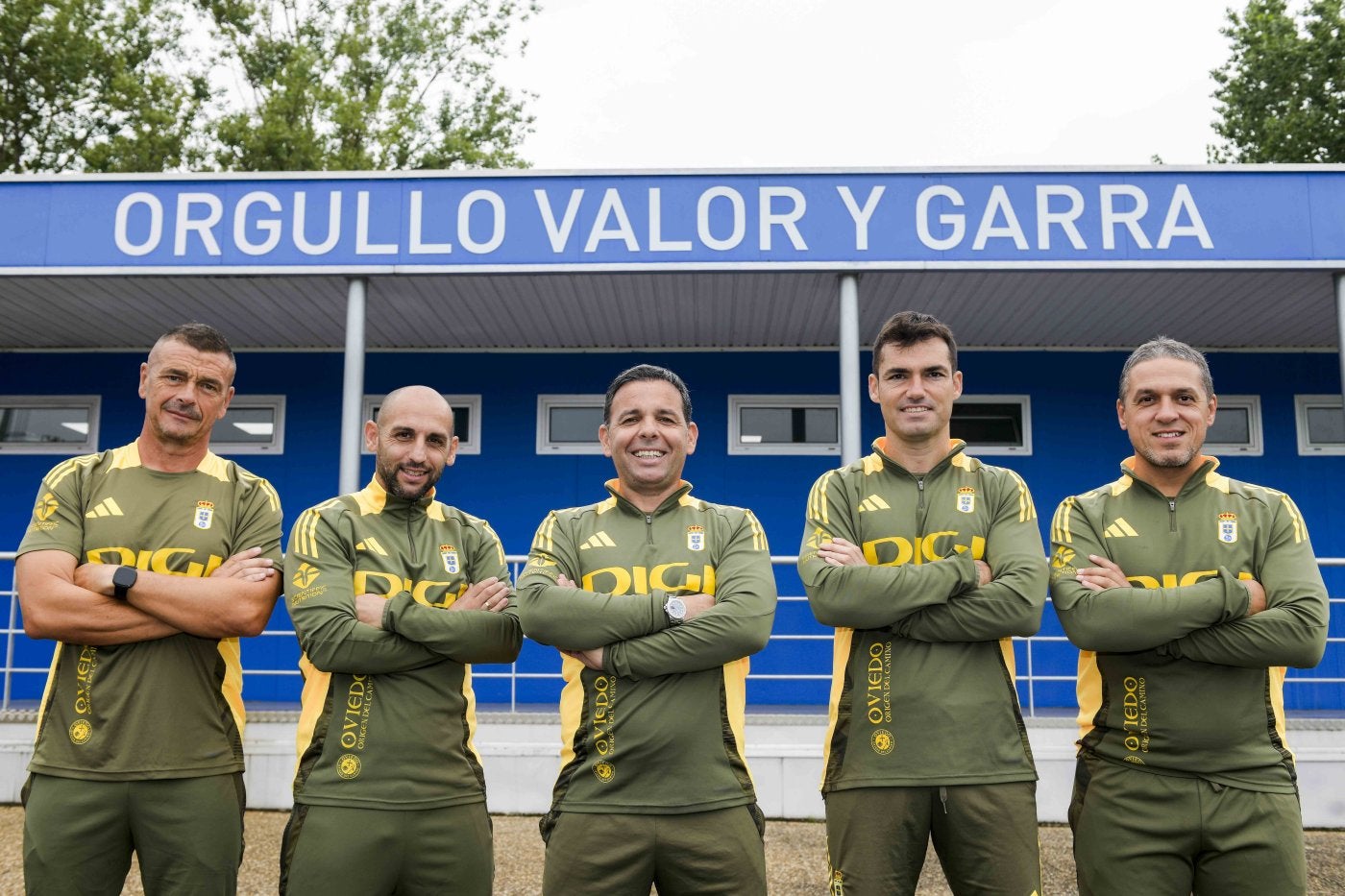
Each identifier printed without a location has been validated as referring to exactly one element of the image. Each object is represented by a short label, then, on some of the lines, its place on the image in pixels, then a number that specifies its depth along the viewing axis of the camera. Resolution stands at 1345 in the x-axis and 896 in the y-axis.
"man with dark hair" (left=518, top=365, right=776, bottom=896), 2.75
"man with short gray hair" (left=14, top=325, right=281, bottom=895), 2.92
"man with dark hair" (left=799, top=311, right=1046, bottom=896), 2.82
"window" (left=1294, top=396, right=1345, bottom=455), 8.41
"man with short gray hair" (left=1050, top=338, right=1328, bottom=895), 2.84
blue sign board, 6.27
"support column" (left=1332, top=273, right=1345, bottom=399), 6.21
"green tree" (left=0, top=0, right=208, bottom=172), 19.08
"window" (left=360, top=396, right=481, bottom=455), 8.55
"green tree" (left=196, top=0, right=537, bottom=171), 20.09
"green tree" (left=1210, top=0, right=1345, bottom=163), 19.44
